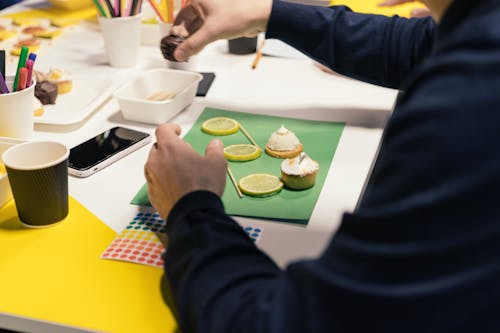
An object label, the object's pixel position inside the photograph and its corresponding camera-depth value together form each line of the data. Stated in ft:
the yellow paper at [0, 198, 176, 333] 2.68
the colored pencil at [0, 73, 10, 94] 3.83
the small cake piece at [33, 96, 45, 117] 4.51
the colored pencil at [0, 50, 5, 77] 3.95
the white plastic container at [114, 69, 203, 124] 4.42
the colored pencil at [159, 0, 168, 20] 5.45
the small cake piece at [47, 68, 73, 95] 4.83
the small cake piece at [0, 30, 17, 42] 6.07
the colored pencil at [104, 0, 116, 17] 5.18
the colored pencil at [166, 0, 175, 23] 5.41
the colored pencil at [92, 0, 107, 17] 5.18
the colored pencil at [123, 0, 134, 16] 5.30
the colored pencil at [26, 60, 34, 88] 3.87
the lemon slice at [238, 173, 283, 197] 3.56
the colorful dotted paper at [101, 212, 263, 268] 3.05
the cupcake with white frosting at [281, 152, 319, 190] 3.58
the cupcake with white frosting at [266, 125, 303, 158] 3.97
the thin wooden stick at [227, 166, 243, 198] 3.57
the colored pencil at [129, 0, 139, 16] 5.27
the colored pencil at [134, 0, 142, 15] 5.29
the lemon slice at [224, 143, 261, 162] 3.93
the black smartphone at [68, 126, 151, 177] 3.83
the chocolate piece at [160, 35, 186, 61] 4.39
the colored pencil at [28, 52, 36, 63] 3.94
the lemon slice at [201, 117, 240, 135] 4.31
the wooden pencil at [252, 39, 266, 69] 5.53
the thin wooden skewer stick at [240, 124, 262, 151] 4.12
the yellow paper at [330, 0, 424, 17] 6.91
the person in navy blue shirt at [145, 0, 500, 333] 1.83
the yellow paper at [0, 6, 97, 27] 6.56
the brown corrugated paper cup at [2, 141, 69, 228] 3.12
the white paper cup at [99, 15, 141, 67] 5.28
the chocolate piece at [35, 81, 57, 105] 4.69
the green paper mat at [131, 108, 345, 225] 3.43
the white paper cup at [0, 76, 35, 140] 3.82
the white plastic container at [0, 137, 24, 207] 3.42
